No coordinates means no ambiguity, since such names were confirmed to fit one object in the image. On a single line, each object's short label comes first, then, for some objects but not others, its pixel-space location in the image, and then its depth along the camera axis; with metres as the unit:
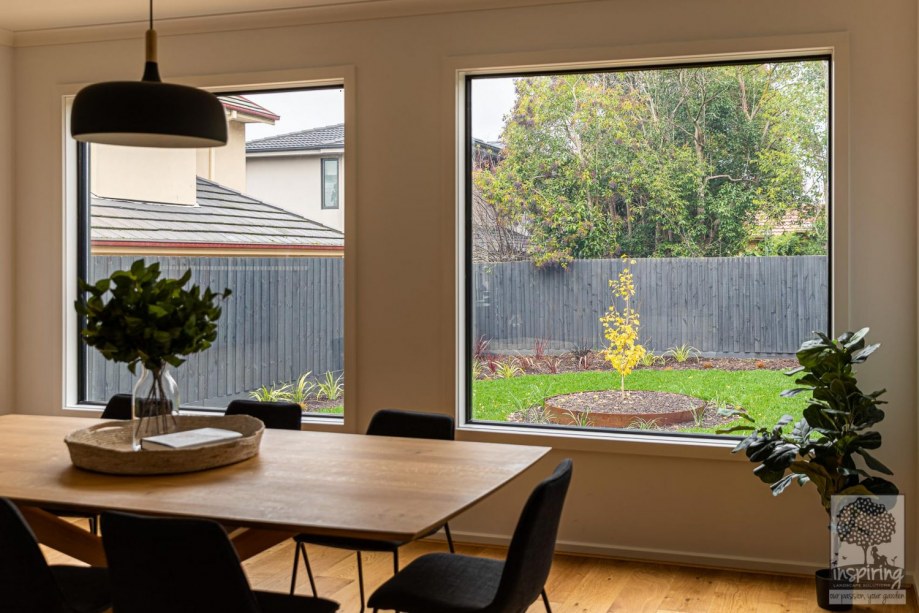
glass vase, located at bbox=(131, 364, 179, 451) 2.89
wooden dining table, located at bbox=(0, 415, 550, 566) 2.30
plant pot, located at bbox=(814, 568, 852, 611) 3.81
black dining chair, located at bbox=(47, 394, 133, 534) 4.11
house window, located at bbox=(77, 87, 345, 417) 5.10
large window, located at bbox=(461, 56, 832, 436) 4.36
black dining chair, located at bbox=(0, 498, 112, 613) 2.22
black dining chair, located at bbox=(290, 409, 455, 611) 3.61
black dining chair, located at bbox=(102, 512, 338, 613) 2.10
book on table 2.83
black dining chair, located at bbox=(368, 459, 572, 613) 2.38
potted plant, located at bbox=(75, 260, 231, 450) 2.77
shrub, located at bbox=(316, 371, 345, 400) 5.09
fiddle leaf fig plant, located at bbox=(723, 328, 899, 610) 3.71
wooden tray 2.76
